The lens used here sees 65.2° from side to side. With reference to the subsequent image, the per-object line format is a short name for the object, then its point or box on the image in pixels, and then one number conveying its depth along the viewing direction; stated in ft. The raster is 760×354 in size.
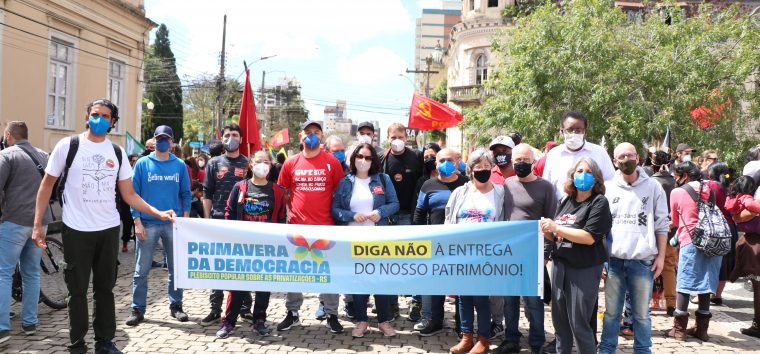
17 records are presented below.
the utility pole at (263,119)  175.42
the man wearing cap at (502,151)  19.35
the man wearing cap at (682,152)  29.14
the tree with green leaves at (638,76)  51.01
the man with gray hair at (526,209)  18.11
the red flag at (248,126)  28.07
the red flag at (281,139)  57.00
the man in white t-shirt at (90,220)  16.92
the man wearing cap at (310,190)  20.79
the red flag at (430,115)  40.18
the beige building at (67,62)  53.57
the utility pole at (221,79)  96.43
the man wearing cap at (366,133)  24.43
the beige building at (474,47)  142.92
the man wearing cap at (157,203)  21.34
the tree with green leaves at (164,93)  198.70
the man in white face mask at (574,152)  19.42
